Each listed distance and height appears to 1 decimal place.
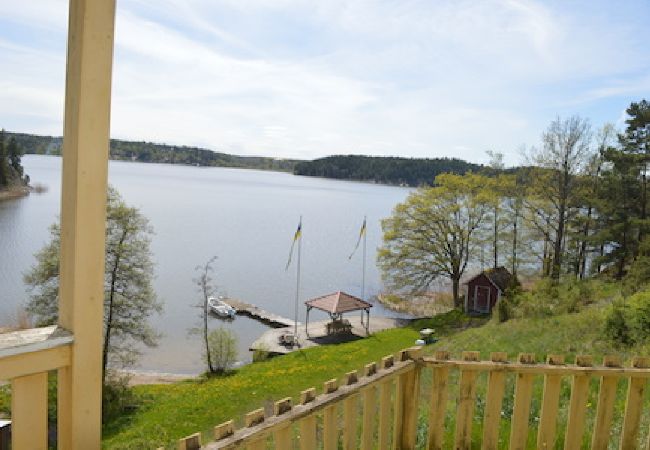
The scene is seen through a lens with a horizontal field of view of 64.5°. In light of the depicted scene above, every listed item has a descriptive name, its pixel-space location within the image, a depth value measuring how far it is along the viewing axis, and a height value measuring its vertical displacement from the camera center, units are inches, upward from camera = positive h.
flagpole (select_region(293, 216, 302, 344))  982.9 -312.1
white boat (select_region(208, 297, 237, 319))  1230.9 -334.2
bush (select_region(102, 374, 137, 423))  603.0 -285.7
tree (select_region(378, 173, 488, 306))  1138.0 -99.7
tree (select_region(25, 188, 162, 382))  630.9 -161.3
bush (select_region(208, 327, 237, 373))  816.9 -287.7
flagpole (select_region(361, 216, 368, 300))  1383.0 -302.0
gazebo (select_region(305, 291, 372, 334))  1006.4 -250.2
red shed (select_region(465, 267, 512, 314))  1138.7 -219.8
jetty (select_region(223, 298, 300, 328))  1177.4 -337.8
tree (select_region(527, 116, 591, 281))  1039.0 +36.4
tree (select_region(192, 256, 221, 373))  806.5 -292.3
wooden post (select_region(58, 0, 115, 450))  84.4 -8.5
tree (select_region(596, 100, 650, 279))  994.1 +22.4
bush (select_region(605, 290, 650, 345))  329.1 -80.7
